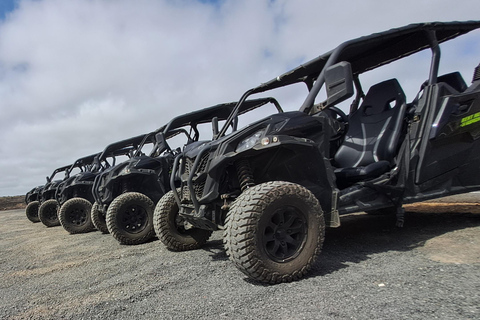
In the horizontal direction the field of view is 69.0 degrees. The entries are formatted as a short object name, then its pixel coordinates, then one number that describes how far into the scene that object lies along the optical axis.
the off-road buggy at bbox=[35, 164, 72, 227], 11.34
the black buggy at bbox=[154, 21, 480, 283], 2.86
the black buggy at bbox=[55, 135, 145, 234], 8.69
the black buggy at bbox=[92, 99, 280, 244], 5.83
